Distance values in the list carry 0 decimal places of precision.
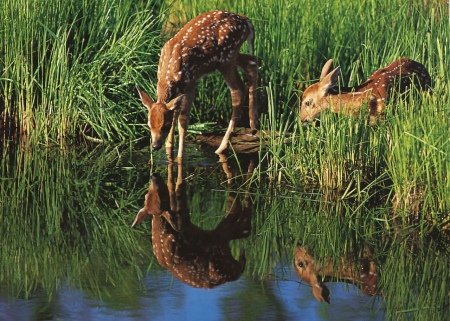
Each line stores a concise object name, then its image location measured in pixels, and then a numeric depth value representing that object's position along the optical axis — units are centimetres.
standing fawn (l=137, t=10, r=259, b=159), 1622
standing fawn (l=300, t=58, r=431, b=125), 1625
